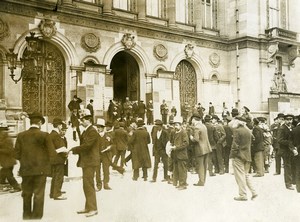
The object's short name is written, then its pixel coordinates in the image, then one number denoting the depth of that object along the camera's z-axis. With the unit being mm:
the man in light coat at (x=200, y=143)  10477
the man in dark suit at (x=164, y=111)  20219
